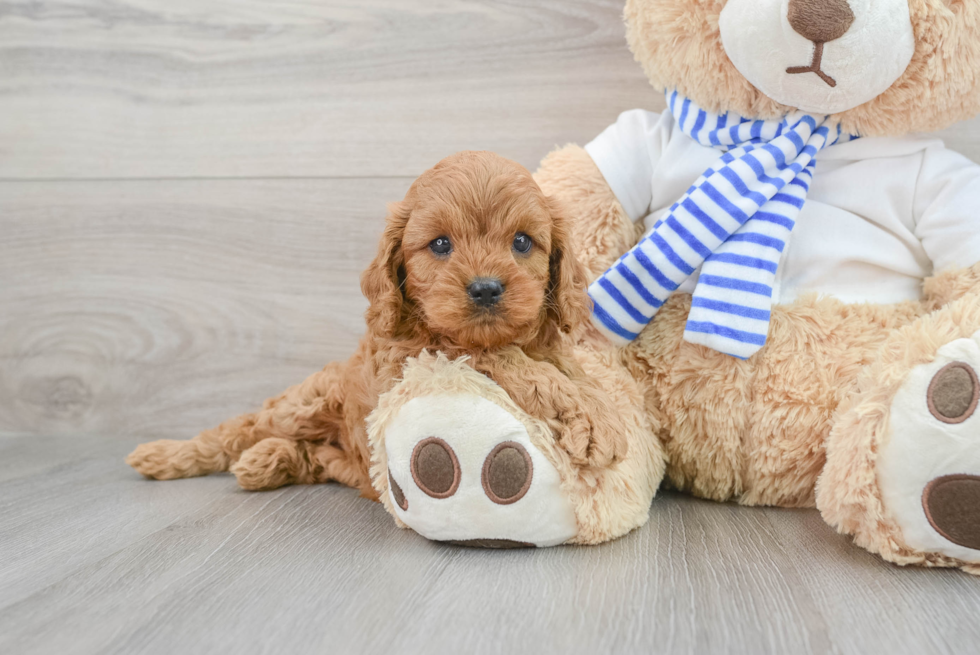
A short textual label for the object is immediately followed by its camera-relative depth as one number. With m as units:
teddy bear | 0.84
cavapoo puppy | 0.84
